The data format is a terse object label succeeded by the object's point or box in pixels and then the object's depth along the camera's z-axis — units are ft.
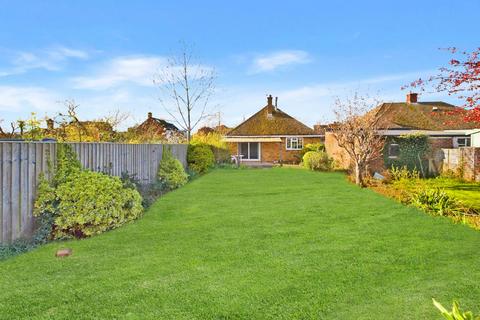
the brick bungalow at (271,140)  123.54
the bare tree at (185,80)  102.58
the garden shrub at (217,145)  95.23
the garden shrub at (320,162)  83.87
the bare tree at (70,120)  48.60
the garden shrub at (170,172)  53.76
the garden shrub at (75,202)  25.71
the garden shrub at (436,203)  32.60
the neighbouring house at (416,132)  75.20
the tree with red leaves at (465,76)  28.63
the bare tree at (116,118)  60.80
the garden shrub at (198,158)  75.61
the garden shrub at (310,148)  112.27
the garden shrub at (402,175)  63.19
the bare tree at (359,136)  56.13
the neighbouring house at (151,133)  64.31
